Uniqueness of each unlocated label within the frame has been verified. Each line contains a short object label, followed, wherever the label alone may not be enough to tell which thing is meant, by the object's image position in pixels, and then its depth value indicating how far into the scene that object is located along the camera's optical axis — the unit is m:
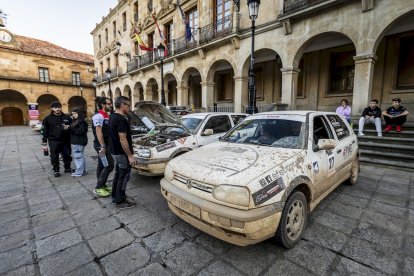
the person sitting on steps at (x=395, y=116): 6.68
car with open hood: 4.39
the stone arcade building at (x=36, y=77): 27.34
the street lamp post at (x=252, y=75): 7.03
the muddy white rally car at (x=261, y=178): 2.09
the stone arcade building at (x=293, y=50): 7.71
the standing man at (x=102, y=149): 4.04
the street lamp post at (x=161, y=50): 12.10
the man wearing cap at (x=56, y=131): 5.22
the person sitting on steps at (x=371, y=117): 6.91
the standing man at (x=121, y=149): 3.24
